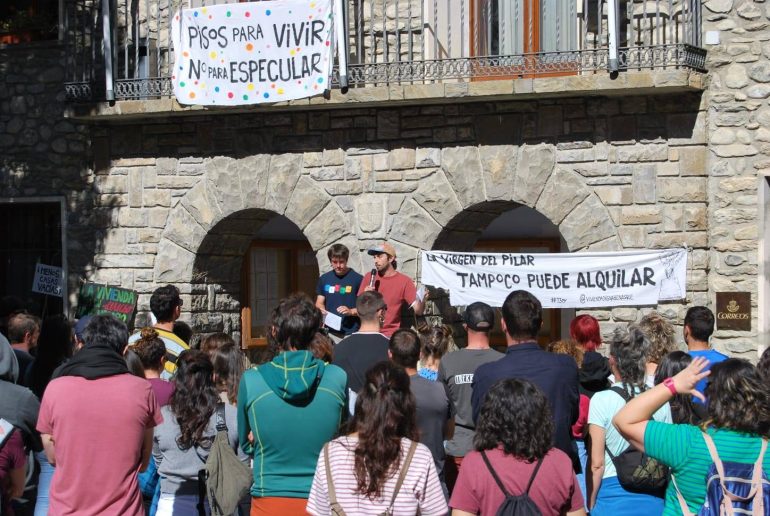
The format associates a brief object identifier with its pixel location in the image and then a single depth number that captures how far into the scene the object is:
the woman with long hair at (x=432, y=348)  8.03
